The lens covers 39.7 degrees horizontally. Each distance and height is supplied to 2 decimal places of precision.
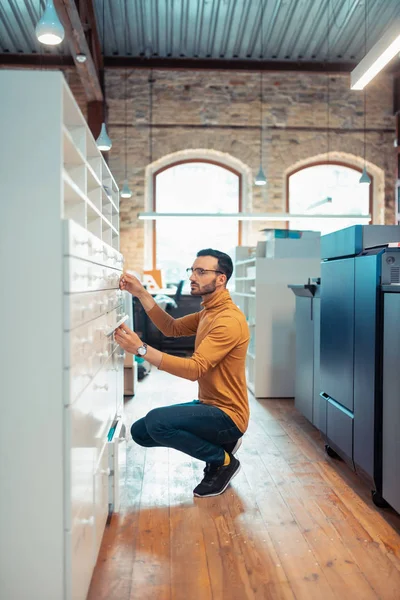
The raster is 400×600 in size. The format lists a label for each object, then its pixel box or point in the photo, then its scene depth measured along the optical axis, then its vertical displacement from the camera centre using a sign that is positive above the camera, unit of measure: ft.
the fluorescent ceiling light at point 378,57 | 12.28 +5.55
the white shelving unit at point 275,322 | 17.69 -1.14
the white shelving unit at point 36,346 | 5.29 -0.58
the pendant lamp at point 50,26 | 13.56 +6.39
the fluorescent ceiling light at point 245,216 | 27.45 +3.55
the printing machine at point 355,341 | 9.02 -1.00
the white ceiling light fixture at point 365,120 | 25.49 +9.90
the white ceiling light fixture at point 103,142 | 21.15 +5.56
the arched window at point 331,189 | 33.63 +5.92
